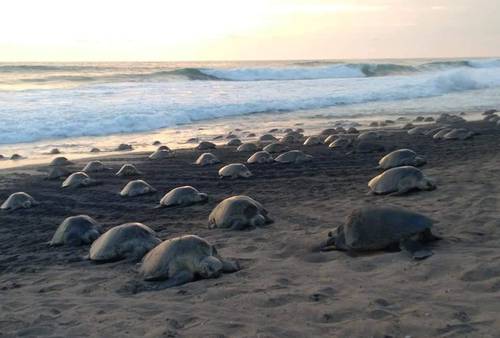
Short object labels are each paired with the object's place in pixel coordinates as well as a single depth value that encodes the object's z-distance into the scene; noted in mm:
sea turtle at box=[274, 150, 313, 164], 12562
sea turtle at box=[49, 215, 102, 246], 7215
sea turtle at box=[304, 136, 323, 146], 15477
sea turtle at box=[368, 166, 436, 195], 8172
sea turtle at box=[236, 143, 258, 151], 14983
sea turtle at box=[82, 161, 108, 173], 12875
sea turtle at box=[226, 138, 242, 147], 16609
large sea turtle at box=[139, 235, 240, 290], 5266
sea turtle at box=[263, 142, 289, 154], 14352
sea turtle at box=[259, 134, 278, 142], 17547
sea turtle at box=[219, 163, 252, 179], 11164
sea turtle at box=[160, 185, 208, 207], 9039
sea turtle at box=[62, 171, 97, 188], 11359
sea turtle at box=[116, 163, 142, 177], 12242
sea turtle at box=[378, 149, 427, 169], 10586
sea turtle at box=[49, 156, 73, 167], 13967
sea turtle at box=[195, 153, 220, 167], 13102
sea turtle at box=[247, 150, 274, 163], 12797
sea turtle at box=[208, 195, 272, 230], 7148
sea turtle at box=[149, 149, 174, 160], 14336
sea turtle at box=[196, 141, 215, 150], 15945
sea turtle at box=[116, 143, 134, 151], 16941
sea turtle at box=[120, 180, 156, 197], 10164
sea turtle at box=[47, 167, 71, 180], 12508
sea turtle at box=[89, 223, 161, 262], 6309
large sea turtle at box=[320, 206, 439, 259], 5555
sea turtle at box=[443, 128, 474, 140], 14391
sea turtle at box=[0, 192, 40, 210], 9750
